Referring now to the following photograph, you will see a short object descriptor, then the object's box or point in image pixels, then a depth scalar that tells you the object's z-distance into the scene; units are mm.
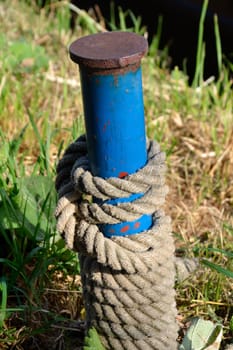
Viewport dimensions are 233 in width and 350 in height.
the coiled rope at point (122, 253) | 1707
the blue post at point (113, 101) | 1604
